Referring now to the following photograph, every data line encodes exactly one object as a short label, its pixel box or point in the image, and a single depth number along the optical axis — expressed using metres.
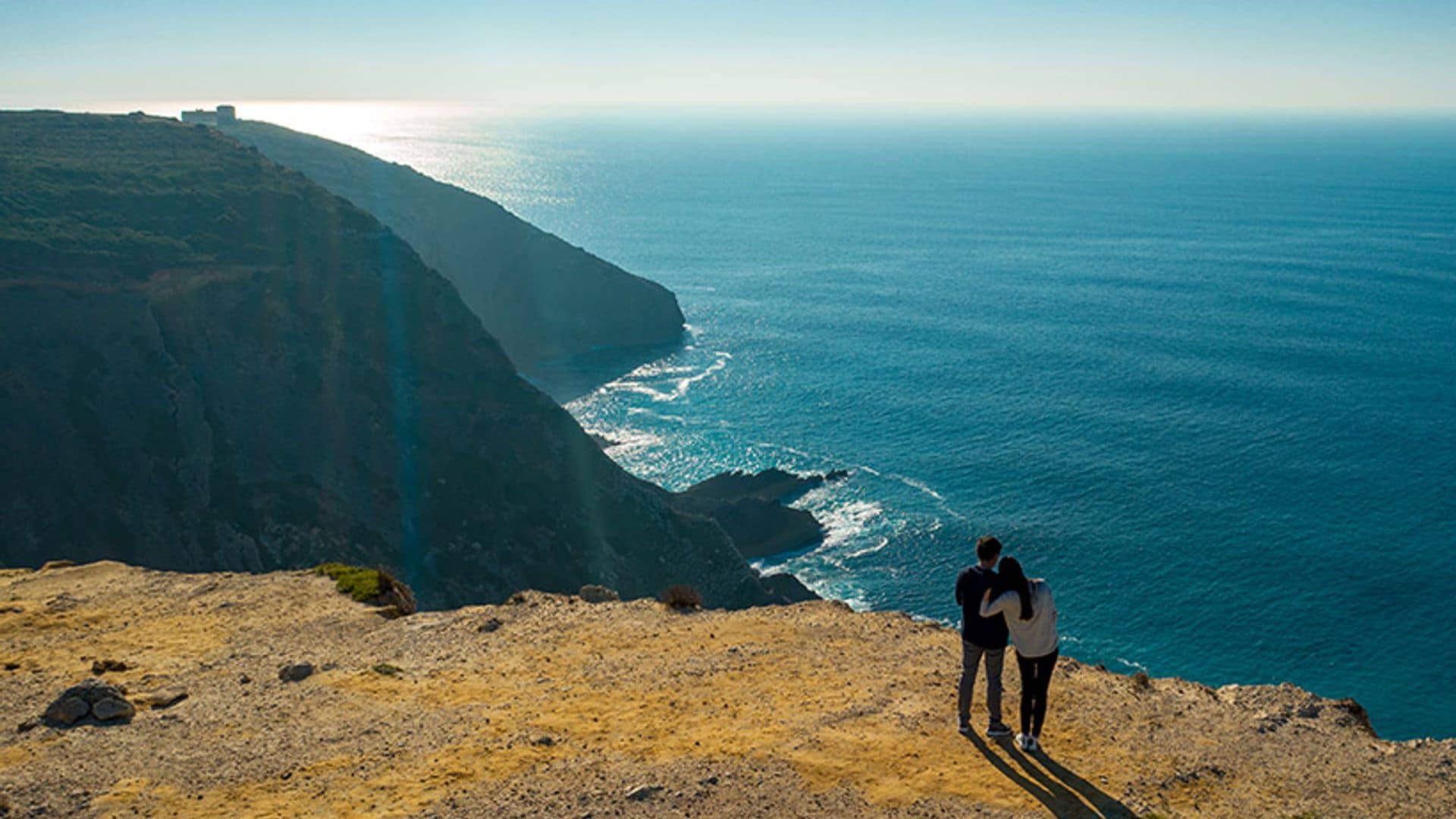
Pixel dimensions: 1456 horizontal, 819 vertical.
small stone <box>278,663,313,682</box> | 20.28
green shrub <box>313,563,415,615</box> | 25.98
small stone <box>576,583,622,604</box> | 26.66
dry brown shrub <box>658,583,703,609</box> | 24.73
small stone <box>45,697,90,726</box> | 17.80
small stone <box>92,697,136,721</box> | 17.88
